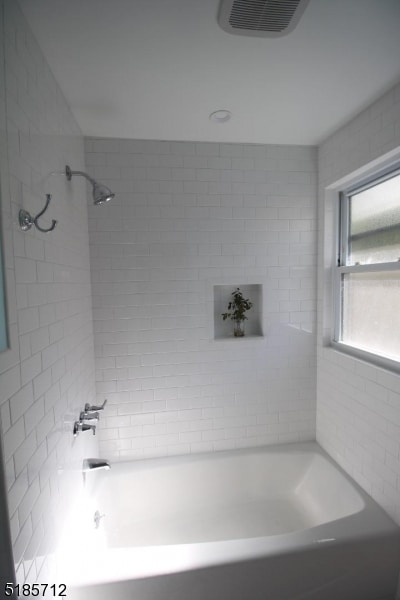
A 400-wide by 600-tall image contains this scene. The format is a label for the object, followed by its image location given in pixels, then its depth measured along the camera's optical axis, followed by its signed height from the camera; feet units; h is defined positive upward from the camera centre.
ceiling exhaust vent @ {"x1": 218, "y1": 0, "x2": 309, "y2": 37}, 3.42 +3.29
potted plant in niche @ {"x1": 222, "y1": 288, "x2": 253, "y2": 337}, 7.59 -0.69
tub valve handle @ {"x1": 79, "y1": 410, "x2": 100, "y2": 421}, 5.31 -2.37
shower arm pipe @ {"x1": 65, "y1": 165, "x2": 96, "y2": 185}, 4.74 +1.95
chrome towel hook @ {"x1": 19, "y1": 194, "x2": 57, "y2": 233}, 3.34 +0.79
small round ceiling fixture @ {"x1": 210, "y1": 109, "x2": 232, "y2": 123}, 5.77 +3.40
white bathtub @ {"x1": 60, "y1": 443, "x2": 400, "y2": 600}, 4.41 -4.60
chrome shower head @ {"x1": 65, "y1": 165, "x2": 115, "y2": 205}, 4.74 +1.52
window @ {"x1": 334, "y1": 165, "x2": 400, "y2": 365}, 5.62 +0.24
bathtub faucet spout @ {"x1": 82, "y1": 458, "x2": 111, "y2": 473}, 5.65 -3.46
